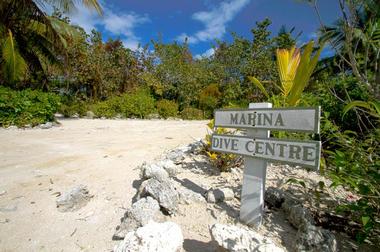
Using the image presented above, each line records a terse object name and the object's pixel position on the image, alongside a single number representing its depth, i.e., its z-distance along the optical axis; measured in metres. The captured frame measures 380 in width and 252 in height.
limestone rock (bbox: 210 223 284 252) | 1.40
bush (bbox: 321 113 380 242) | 1.56
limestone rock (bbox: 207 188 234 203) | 2.29
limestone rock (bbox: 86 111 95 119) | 12.27
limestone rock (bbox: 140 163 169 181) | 2.46
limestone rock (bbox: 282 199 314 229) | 1.86
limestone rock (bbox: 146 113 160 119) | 13.25
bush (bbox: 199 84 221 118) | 15.61
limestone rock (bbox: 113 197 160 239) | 1.86
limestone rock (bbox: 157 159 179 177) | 2.81
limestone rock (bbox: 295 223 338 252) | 1.59
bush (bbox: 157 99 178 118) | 13.82
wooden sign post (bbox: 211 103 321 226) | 1.64
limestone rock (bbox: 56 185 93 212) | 2.37
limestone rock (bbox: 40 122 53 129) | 7.75
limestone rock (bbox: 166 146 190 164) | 3.41
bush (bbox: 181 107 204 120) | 14.08
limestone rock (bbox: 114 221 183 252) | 1.44
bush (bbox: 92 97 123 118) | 12.47
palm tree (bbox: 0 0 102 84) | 8.40
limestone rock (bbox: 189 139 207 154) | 3.60
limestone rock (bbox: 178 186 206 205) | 2.29
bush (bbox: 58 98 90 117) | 11.88
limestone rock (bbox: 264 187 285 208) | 2.24
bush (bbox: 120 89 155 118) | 12.90
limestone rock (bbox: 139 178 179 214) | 2.09
